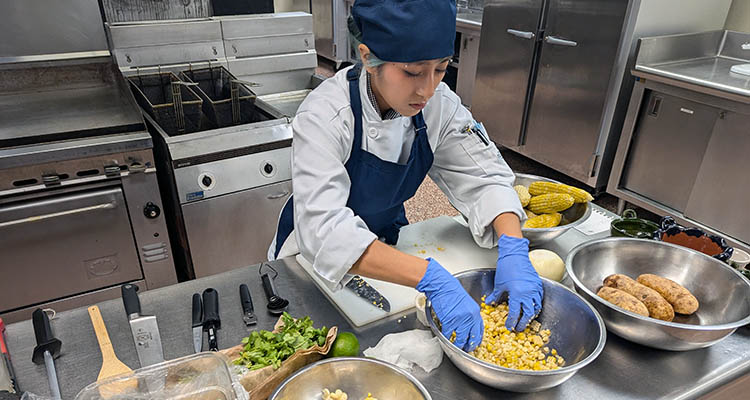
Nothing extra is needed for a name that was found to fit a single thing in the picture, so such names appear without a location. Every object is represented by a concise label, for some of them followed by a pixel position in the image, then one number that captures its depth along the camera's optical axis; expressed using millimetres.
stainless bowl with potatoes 992
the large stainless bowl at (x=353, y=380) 914
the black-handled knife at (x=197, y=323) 1055
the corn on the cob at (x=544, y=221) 1434
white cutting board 1172
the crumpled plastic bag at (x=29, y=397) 796
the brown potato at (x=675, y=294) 1098
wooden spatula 829
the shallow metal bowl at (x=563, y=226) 1370
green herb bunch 939
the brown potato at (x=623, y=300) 1042
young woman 1051
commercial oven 1878
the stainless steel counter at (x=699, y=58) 2713
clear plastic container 828
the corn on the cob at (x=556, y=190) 1478
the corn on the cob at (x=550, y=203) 1451
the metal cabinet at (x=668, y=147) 2787
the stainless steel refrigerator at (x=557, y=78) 3074
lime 980
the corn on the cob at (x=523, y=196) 1507
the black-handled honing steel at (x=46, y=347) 950
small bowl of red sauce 1261
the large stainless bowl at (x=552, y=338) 885
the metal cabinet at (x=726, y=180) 2609
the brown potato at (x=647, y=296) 1061
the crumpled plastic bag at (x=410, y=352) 1006
